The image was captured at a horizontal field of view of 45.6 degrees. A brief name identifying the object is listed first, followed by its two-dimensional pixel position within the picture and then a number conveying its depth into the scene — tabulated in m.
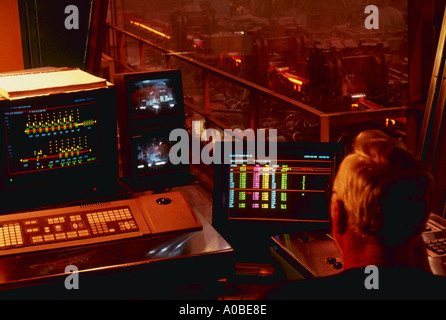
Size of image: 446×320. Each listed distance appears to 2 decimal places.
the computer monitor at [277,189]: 2.21
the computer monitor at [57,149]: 2.00
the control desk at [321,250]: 1.87
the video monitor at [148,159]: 2.32
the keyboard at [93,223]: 1.91
